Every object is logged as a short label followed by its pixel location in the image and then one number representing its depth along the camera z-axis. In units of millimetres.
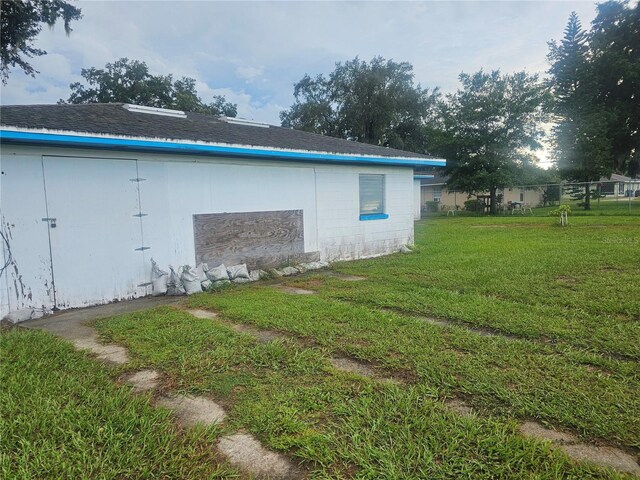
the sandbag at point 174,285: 6199
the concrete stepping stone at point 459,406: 2443
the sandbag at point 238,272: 6887
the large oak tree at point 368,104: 33375
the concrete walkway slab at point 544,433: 2154
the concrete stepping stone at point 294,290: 5996
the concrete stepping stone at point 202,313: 4891
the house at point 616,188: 39950
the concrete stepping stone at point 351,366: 3081
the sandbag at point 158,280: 6172
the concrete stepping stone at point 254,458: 1981
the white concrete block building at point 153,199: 5039
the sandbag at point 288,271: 7530
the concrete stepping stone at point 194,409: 2467
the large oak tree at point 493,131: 26281
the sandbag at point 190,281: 6187
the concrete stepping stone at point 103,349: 3528
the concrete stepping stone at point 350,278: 6839
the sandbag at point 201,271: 6493
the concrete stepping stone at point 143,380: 2916
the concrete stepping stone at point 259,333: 3951
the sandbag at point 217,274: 6605
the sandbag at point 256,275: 7152
